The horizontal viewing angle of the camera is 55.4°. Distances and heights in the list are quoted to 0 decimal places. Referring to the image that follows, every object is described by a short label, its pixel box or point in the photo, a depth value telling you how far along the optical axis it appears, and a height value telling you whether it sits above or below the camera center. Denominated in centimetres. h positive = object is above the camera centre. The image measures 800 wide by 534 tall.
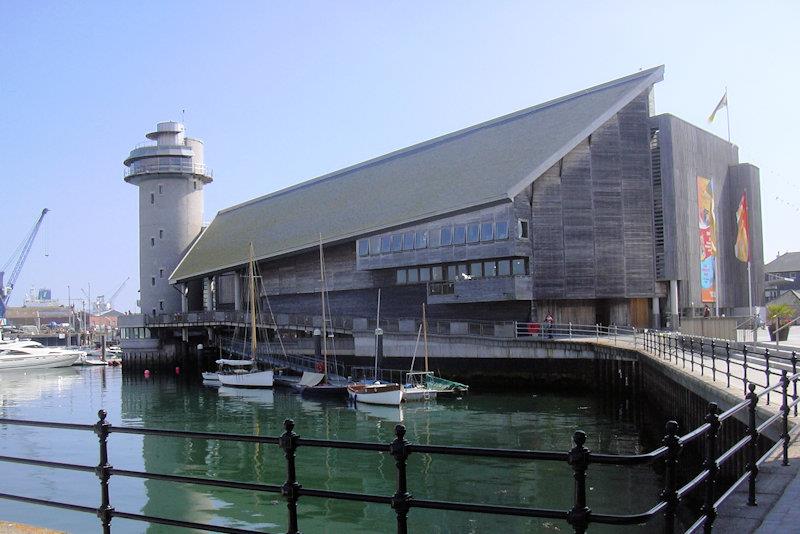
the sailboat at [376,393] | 3597 -434
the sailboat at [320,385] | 4084 -452
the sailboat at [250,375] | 4809 -448
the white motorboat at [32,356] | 8038 -499
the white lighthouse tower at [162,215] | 7419 +903
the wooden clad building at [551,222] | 4528 +488
